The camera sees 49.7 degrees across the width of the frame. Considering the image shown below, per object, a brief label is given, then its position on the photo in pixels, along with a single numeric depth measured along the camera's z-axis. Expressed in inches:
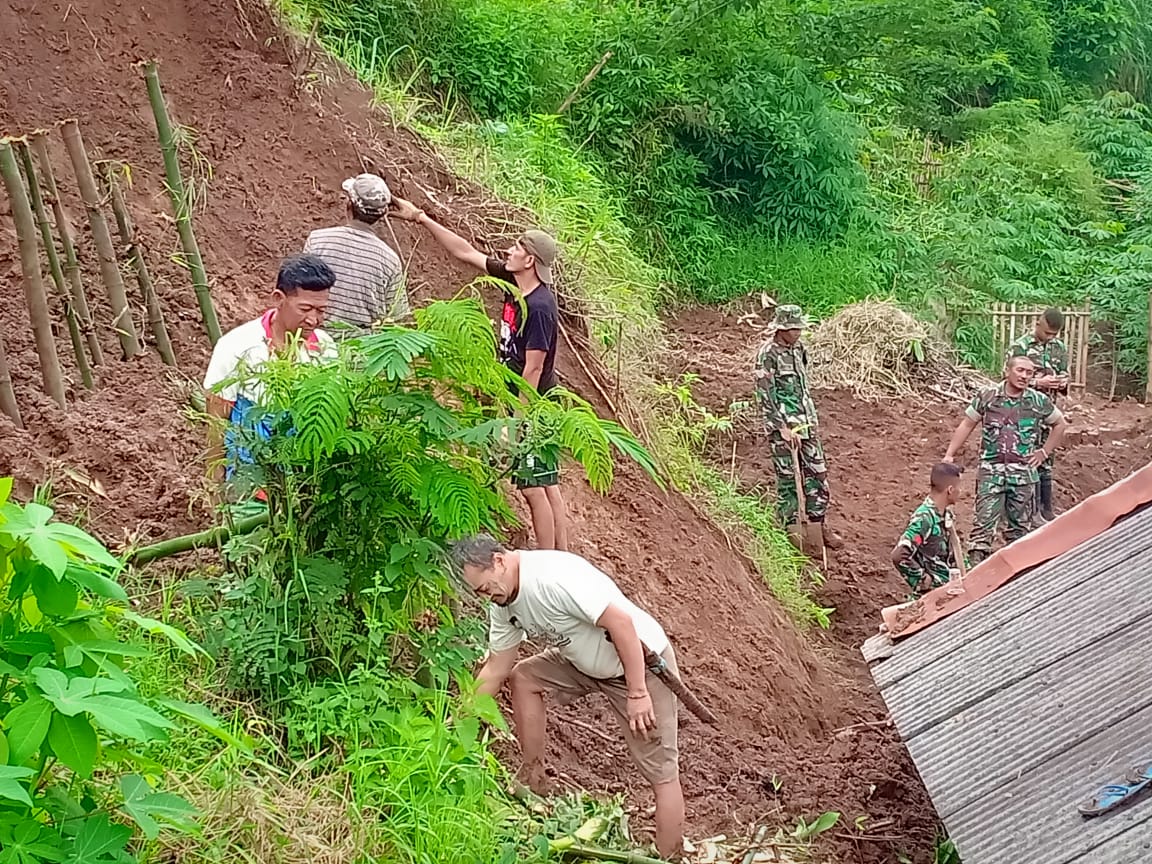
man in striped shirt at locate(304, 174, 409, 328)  213.9
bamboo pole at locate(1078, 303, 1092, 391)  628.4
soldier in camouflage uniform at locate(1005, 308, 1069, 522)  335.0
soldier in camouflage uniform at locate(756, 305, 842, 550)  349.4
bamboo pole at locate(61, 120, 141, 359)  225.1
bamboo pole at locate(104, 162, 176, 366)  245.1
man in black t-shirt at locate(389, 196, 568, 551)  225.0
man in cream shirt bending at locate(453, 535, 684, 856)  163.9
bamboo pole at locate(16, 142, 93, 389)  214.1
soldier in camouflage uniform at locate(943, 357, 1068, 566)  316.2
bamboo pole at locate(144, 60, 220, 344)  256.1
